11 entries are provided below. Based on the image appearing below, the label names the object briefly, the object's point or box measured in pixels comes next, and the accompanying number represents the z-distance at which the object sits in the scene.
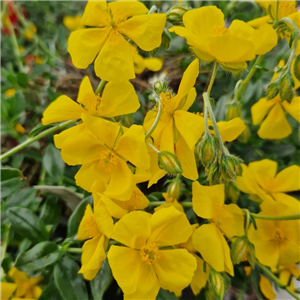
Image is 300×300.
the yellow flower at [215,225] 0.09
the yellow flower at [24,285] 0.13
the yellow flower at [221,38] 0.08
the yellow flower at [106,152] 0.08
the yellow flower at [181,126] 0.08
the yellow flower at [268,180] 0.11
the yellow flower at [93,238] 0.08
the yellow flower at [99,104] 0.09
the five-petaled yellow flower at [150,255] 0.08
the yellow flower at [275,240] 0.11
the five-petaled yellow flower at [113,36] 0.09
